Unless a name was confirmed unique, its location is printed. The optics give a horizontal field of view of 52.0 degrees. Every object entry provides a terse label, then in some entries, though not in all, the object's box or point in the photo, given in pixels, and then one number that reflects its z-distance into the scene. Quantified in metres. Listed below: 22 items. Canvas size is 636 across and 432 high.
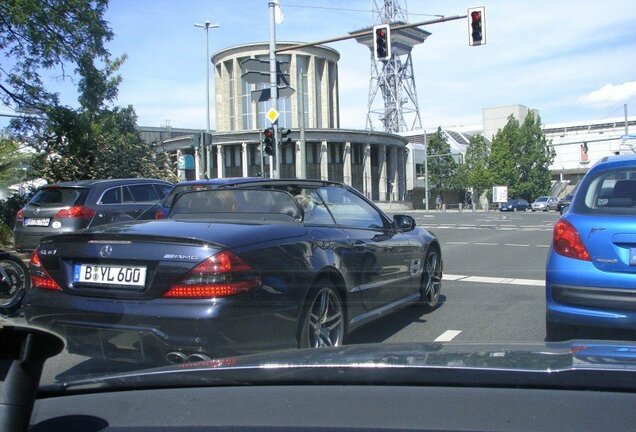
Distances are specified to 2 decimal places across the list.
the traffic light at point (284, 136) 23.17
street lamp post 39.51
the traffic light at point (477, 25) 17.45
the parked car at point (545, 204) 57.59
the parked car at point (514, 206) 62.93
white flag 22.75
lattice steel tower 94.19
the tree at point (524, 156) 75.13
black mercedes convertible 4.12
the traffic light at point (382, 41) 18.83
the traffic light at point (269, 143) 22.61
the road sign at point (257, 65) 22.56
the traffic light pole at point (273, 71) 21.81
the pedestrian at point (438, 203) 71.00
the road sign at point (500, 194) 69.31
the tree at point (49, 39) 15.93
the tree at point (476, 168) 74.00
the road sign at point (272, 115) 22.38
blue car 5.06
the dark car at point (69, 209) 11.09
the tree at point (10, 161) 16.20
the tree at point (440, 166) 72.62
